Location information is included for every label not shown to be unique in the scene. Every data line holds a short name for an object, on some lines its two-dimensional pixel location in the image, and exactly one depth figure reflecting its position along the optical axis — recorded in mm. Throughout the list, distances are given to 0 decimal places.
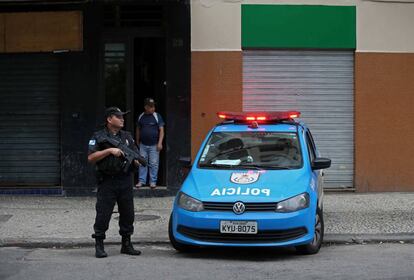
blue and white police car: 7562
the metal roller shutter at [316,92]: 13273
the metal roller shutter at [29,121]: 13109
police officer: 7742
